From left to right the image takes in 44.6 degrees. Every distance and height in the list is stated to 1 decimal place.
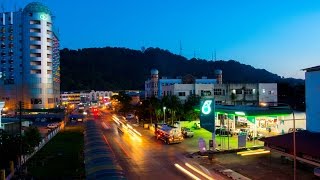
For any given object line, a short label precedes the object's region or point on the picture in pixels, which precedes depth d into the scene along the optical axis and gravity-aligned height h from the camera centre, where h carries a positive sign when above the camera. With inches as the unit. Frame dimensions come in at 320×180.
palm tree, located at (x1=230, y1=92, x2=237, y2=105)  4055.1 -55.2
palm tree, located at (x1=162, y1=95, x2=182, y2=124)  3053.6 -100.9
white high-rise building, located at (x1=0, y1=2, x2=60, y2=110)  5315.0 +494.7
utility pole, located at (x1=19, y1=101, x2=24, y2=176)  1433.3 -207.2
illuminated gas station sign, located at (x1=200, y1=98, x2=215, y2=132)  1739.7 -103.2
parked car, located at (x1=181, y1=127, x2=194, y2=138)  2361.2 -247.9
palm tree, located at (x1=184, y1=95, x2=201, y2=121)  2972.4 -139.1
